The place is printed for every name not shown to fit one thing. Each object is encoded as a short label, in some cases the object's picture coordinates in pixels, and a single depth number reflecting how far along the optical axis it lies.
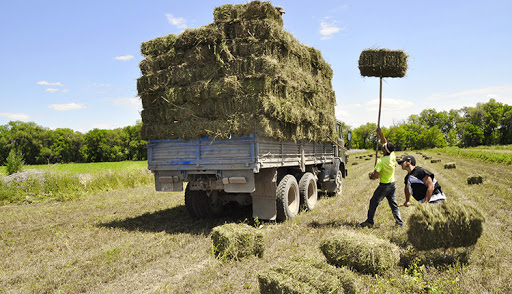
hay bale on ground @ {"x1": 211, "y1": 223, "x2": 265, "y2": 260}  4.96
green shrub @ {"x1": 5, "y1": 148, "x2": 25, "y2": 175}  17.73
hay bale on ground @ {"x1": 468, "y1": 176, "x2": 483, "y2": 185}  13.10
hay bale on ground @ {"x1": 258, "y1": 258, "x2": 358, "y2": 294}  3.14
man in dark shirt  5.44
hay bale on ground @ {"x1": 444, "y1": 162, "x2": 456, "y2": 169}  22.30
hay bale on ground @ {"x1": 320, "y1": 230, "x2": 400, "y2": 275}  4.15
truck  6.59
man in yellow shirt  6.51
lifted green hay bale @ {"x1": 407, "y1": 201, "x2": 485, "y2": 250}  4.32
